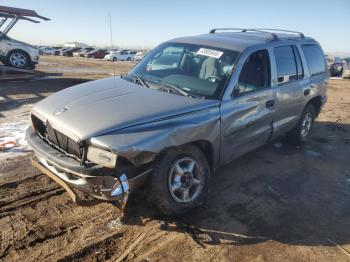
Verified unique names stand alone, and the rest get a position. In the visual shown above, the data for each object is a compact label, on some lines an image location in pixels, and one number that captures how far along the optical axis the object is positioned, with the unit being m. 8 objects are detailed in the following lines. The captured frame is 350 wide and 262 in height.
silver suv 3.17
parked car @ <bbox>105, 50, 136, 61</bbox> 41.49
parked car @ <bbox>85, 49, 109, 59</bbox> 46.16
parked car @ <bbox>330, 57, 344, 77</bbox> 24.61
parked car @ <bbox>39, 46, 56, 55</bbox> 51.44
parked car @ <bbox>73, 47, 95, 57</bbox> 47.26
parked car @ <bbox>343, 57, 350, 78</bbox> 22.66
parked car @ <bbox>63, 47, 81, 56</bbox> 49.72
